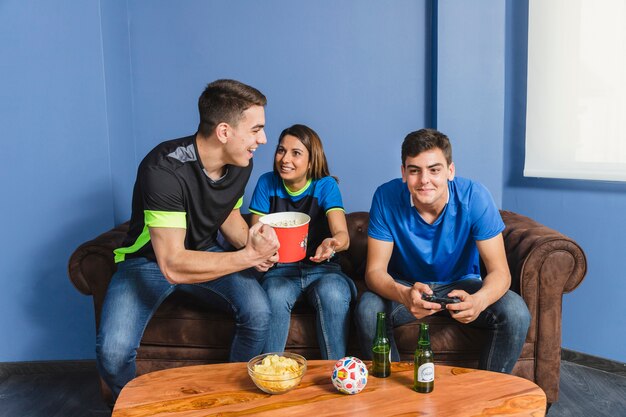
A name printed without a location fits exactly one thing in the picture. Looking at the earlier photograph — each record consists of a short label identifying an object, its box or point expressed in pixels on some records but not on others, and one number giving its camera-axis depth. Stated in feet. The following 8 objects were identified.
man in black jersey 6.68
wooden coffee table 4.78
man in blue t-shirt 6.86
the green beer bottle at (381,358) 5.39
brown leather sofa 7.33
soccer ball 5.00
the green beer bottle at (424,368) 5.06
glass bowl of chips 5.01
